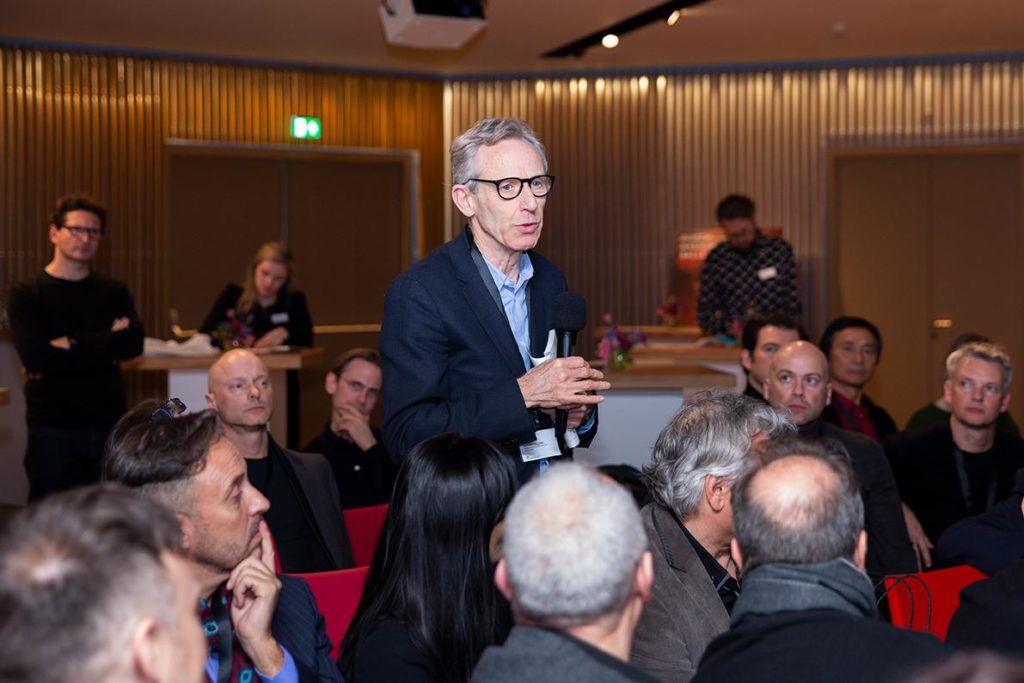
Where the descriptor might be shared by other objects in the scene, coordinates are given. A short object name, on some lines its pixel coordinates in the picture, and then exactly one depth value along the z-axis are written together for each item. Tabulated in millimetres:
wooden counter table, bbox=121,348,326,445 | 6863
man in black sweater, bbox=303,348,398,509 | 5086
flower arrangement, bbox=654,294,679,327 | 10000
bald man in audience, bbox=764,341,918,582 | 4051
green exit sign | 10086
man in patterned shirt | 8742
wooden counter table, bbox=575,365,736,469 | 5559
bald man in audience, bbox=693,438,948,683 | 1760
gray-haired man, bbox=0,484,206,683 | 1323
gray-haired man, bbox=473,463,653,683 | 1640
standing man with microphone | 2725
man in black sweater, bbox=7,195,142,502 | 5910
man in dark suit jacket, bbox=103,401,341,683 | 2305
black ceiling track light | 7684
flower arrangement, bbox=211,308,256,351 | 7320
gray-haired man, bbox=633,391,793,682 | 2559
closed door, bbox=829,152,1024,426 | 10023
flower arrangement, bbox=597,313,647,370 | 6551
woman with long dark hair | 2373
